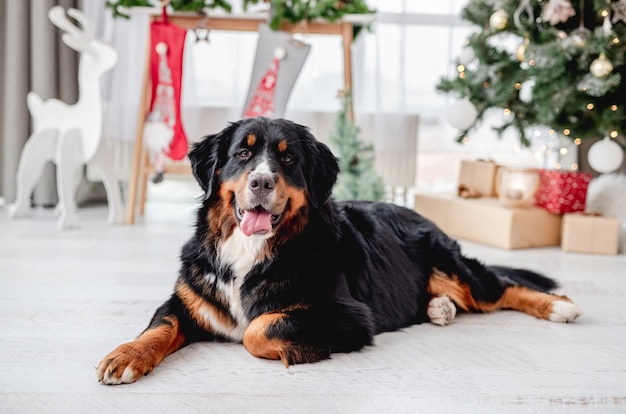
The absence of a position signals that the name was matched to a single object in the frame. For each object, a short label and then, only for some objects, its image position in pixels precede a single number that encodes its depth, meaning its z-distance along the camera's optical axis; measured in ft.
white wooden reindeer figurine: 14.19
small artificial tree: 14.64
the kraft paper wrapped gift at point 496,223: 13.75
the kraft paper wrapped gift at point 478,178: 15.23
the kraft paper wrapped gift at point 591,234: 13.50
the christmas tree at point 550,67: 13.26
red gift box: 13.87
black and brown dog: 7.11
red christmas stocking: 14.96
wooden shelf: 14.99
